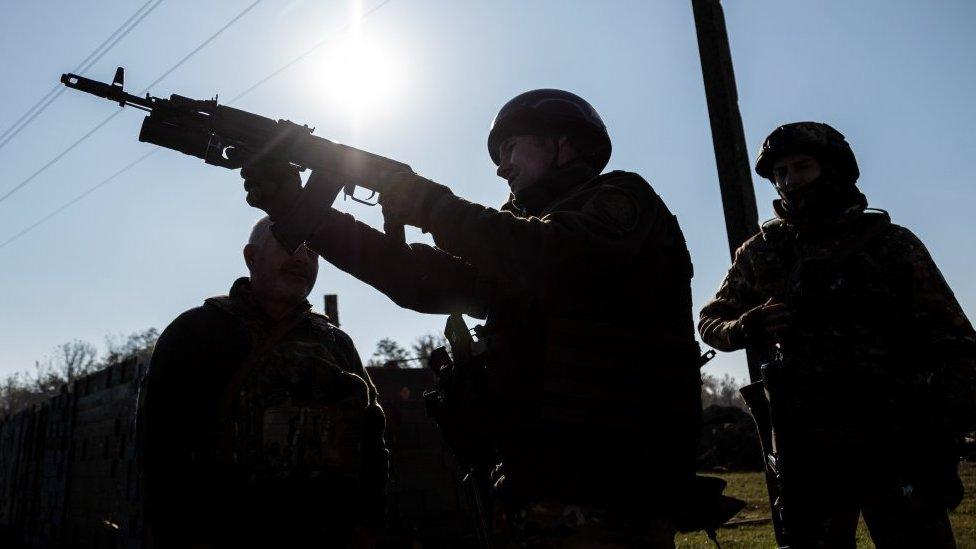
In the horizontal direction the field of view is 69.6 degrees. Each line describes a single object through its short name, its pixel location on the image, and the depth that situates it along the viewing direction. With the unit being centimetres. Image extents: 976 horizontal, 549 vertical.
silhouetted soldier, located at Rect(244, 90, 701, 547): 196
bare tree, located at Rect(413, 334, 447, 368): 7904
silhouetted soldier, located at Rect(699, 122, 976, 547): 282
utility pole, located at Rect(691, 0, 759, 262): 600
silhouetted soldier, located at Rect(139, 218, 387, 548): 289
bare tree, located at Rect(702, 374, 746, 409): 14548
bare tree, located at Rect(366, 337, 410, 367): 7675
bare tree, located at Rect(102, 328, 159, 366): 8969
